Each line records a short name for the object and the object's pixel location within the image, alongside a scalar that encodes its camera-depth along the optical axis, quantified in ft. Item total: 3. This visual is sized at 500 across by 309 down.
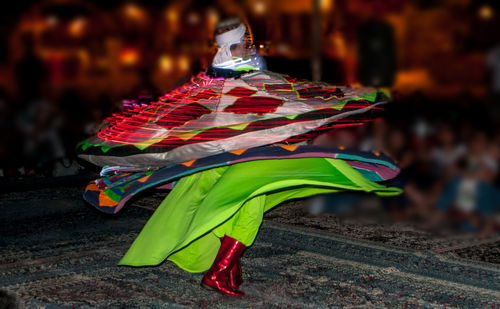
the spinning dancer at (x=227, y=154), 12.69
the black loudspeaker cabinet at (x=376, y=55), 42.57
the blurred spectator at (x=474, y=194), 19.22
